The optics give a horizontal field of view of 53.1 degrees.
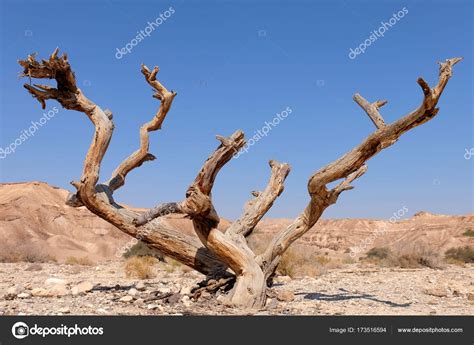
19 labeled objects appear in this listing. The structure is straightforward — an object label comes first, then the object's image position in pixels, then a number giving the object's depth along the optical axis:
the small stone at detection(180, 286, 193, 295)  8.34
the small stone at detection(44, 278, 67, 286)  9.09
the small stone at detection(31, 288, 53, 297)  8.68
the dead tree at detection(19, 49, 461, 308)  7.68
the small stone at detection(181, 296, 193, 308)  7.81
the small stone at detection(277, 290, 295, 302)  8.53
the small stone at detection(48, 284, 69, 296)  8.66
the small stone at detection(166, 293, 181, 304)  8.00
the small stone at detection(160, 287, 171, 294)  8.63
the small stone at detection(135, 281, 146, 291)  9.40
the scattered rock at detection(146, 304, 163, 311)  7.45
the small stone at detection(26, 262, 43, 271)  15.02
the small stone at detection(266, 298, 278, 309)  7.97
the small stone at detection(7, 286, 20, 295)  8.77
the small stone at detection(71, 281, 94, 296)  8.95
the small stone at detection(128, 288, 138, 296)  8.54
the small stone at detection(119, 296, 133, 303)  8.02
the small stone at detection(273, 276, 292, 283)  12.78
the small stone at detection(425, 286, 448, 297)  9.57
